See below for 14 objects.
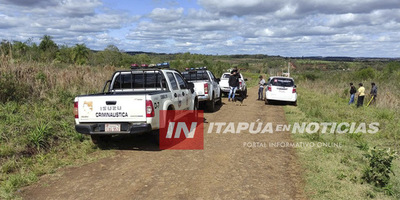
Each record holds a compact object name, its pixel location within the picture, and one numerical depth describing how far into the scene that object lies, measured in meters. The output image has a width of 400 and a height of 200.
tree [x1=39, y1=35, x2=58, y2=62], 45.03
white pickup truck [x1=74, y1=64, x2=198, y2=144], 6.16
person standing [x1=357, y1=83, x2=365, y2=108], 16.72
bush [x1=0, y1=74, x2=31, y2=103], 8.71
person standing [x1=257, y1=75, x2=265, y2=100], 18.76
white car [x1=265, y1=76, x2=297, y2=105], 15.65
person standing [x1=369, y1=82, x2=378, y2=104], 17.50
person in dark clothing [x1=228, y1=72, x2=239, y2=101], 14.91
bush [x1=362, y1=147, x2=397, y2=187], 4.85
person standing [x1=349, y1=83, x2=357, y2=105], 18.19
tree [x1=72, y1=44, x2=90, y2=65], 39.75
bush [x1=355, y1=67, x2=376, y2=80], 44.67
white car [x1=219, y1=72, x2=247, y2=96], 19.85
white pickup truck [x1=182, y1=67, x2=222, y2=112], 12.30
